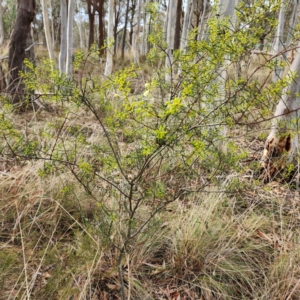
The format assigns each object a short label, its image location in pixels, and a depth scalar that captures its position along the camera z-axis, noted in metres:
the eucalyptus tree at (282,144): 2.52
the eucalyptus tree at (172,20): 6.27
